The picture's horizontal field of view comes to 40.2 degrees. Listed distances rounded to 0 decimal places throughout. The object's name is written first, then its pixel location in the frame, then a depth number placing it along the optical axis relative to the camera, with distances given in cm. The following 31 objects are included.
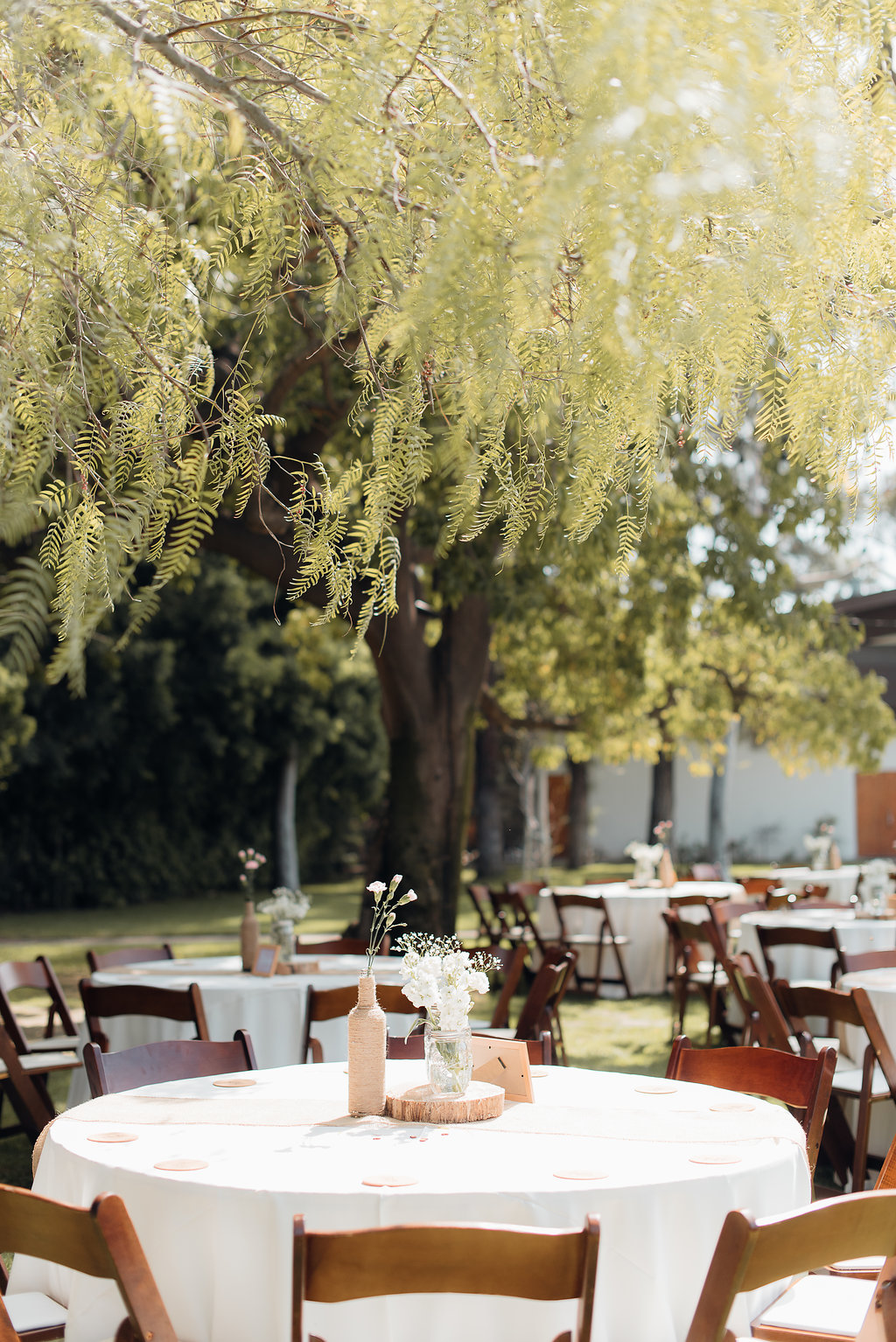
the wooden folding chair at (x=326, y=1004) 468
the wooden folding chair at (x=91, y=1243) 209
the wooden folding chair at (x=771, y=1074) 328
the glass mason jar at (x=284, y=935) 651
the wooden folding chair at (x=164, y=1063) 350
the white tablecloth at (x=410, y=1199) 232
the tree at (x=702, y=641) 987
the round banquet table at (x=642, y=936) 1108
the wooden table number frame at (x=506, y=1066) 317
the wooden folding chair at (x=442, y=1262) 196
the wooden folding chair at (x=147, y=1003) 472
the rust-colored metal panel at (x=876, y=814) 2819
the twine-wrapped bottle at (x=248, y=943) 618
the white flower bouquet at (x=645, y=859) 1152
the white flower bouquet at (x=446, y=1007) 298
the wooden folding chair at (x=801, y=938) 666
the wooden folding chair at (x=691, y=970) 762
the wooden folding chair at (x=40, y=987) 600
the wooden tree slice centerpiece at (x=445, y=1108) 296
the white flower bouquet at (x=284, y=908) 655
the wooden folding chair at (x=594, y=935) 1066
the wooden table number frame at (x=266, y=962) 605
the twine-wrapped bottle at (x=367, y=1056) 305
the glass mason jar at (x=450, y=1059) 302
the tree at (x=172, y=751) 2023
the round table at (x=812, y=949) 789
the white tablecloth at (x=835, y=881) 1177
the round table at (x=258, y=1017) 552
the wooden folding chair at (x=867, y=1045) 444
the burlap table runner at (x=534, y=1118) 284
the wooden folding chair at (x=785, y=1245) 201
